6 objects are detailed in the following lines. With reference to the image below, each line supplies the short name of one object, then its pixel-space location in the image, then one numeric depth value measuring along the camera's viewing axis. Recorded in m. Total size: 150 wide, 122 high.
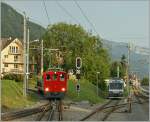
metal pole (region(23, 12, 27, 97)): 49.51
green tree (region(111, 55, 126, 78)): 162.71
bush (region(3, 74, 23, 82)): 69.60
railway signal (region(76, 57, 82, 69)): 35.36
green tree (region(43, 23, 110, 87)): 103.61
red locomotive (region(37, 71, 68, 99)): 49.00
